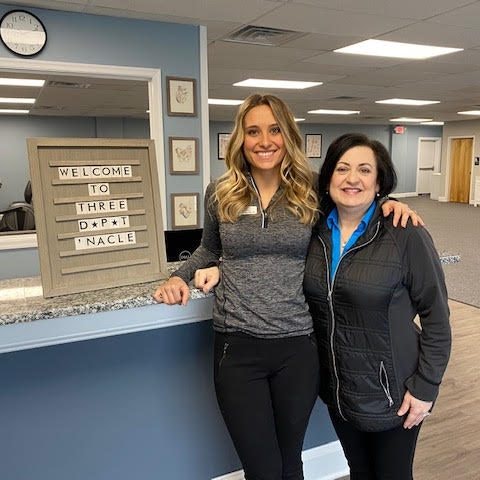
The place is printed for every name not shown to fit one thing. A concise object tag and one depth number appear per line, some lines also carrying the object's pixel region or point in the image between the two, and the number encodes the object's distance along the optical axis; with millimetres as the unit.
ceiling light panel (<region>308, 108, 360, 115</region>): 9906
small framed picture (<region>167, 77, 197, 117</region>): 3447
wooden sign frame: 1348
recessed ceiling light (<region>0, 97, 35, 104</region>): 7441
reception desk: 1349
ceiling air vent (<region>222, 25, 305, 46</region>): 3537
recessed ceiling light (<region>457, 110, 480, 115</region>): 10273
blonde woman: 1334
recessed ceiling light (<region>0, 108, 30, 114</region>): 8938
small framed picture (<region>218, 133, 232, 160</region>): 12914
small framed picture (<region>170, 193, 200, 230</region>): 3664
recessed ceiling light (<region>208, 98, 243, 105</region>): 7758
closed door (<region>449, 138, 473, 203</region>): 13555
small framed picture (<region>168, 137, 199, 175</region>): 3553
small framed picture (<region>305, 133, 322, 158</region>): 13547
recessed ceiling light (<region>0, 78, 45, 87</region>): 5703
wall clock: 2971
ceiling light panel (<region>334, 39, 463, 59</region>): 4027
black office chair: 5059
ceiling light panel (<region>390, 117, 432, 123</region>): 12008
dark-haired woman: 1295
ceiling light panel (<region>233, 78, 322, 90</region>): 5930
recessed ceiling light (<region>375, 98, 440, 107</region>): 8138
